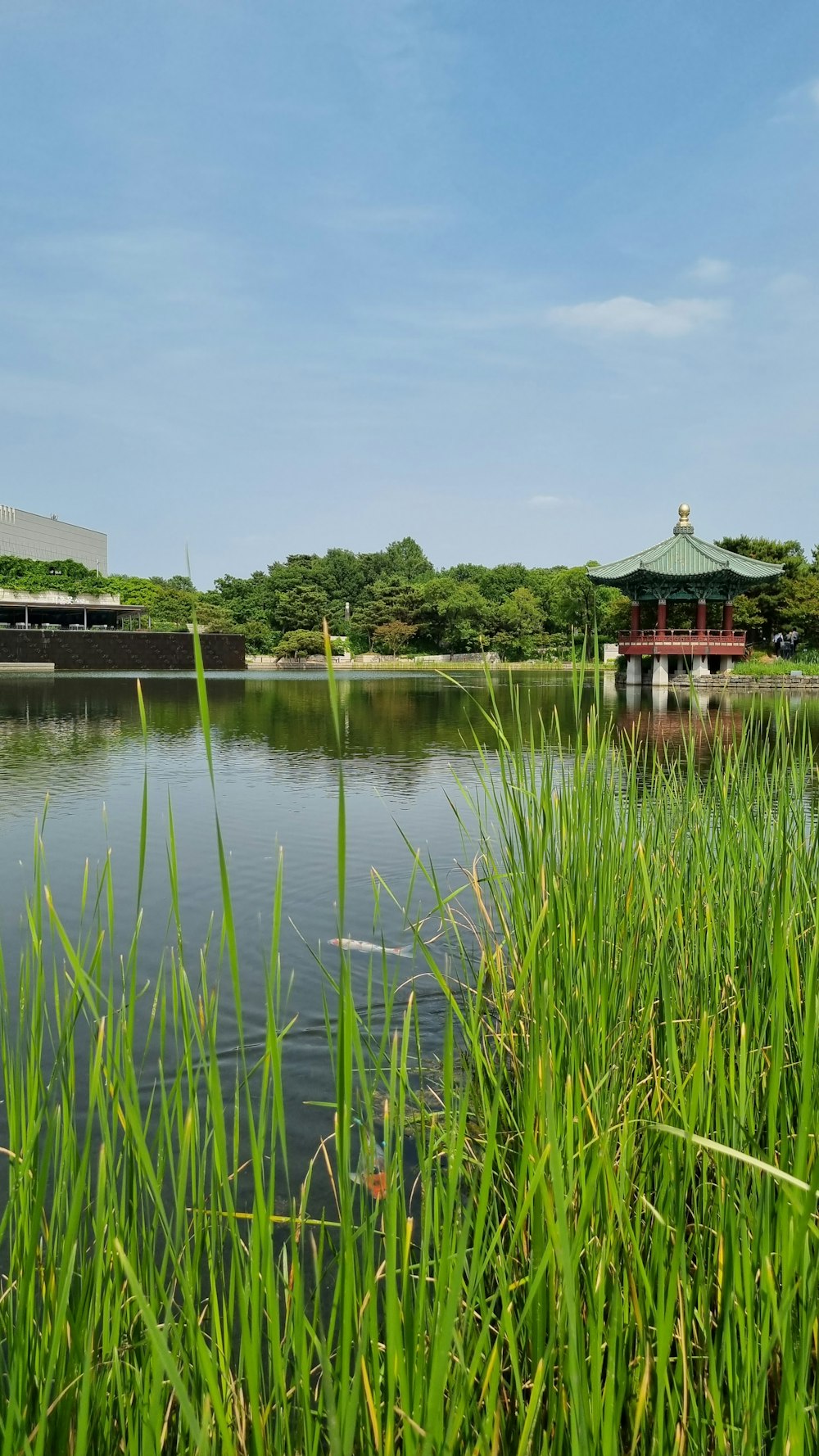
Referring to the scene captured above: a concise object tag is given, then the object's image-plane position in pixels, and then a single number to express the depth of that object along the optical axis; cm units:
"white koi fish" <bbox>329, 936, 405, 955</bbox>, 335
